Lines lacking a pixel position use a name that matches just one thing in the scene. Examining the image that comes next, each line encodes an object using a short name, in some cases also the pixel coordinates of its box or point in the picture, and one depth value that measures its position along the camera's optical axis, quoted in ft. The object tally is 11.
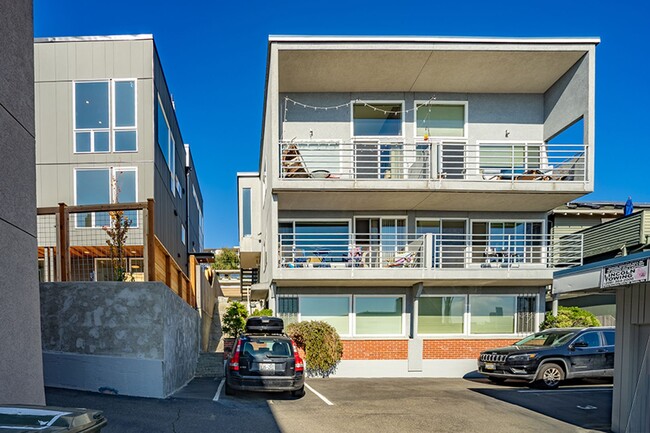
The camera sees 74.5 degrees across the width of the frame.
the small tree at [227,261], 181.37
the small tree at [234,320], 59.21
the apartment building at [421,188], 41.01
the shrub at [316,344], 40.65
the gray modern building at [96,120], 51.06
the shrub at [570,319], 42.55
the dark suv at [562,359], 34.47
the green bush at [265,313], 45.17
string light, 46.42
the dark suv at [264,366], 28.58
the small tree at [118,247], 28.81
